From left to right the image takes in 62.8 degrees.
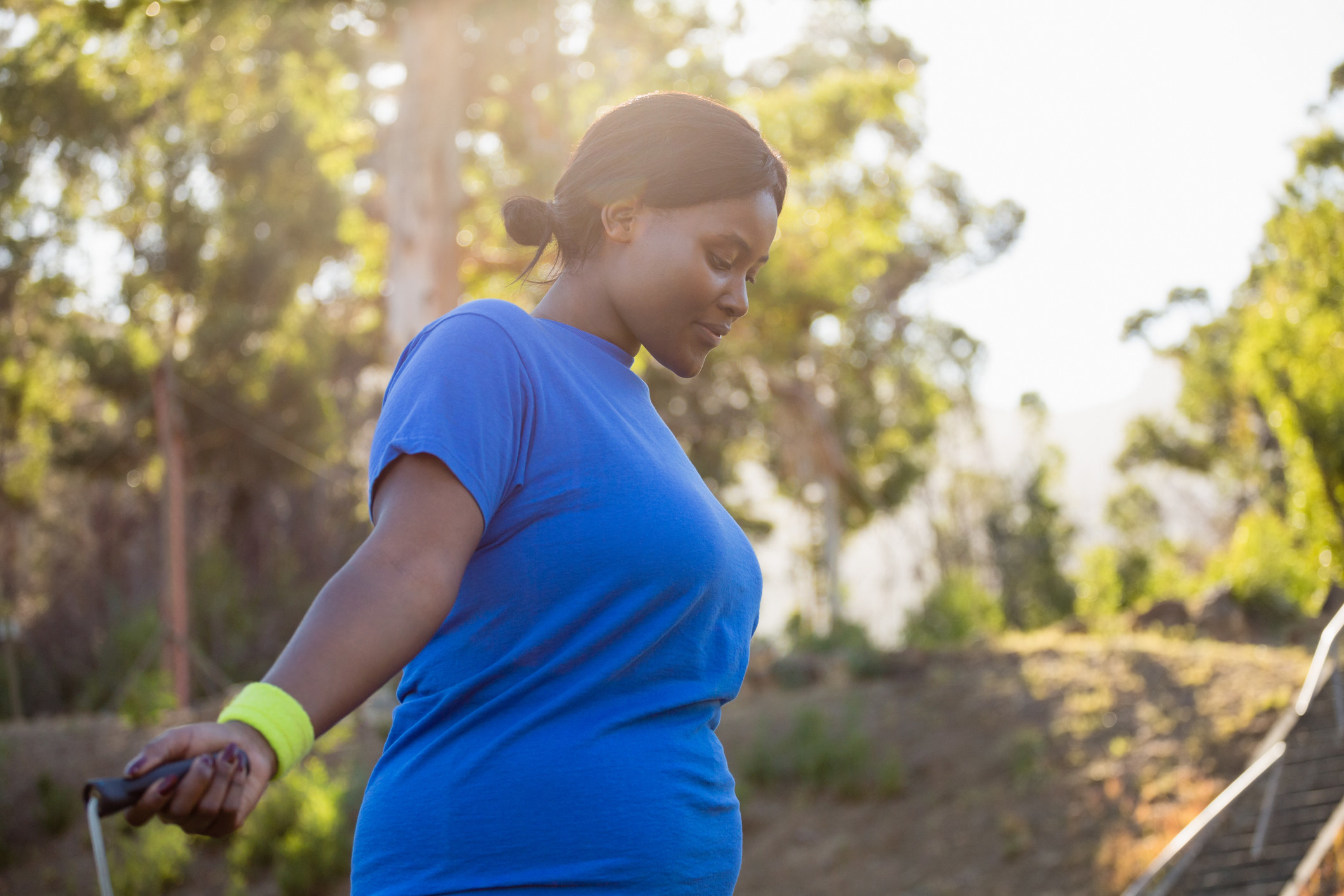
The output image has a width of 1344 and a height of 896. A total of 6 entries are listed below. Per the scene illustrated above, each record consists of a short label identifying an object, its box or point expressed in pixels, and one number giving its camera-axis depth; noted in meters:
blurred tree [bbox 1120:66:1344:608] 8.16
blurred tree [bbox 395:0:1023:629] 10.59
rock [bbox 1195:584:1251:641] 10.55
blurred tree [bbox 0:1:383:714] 10.61
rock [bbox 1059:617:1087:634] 11.58
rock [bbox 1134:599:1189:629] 11.16
